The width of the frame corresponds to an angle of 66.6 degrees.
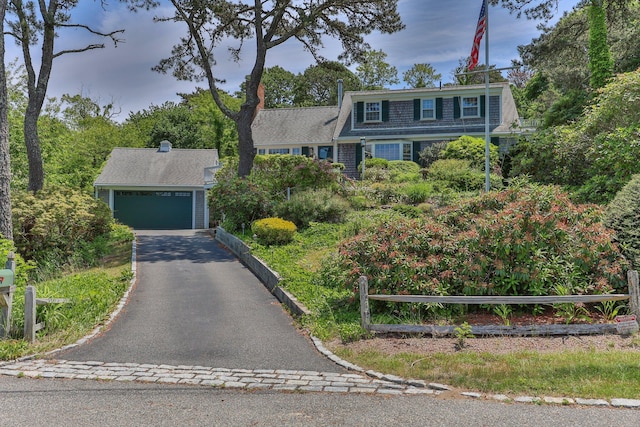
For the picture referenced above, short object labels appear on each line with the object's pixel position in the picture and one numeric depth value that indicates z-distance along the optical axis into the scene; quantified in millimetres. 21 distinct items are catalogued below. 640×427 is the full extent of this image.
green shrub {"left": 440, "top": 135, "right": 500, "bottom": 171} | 22469
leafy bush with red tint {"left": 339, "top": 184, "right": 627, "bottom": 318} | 7523
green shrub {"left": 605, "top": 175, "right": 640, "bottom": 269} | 7598
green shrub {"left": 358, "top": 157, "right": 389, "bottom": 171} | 25734
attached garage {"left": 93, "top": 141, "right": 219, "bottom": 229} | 28422
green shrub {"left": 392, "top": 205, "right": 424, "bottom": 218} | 16094
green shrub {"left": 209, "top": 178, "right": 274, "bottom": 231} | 17703
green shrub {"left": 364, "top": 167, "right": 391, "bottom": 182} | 23355
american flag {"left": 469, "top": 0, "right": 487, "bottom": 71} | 16719
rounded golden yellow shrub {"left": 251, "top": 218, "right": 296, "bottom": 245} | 14719
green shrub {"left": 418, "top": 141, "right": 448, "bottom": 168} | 25906
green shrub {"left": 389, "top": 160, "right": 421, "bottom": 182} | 21797
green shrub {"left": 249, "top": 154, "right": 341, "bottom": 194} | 18828
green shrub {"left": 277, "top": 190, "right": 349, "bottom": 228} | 16500
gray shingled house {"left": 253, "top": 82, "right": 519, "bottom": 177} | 27125
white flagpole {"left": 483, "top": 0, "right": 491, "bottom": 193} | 16469
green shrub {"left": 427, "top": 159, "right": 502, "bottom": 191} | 19625
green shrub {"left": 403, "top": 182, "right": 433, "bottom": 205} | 18531
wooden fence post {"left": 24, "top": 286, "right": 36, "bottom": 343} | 7395
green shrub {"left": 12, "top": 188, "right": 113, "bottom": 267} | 13836
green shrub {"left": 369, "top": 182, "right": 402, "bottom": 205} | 19172
